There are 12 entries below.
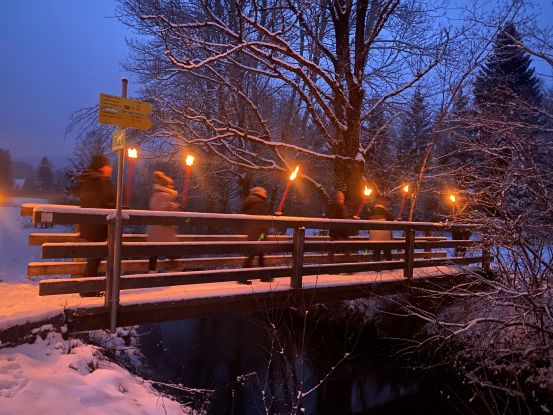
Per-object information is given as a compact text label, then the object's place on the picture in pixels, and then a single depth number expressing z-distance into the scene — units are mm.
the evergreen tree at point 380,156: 13996
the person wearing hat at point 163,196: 7220
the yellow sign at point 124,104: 4658
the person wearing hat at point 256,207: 7914
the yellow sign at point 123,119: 4621
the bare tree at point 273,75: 11078
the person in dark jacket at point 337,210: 9203
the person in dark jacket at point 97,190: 6293
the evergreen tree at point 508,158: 6121
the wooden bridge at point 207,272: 4859
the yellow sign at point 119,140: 4785
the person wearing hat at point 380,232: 10147
